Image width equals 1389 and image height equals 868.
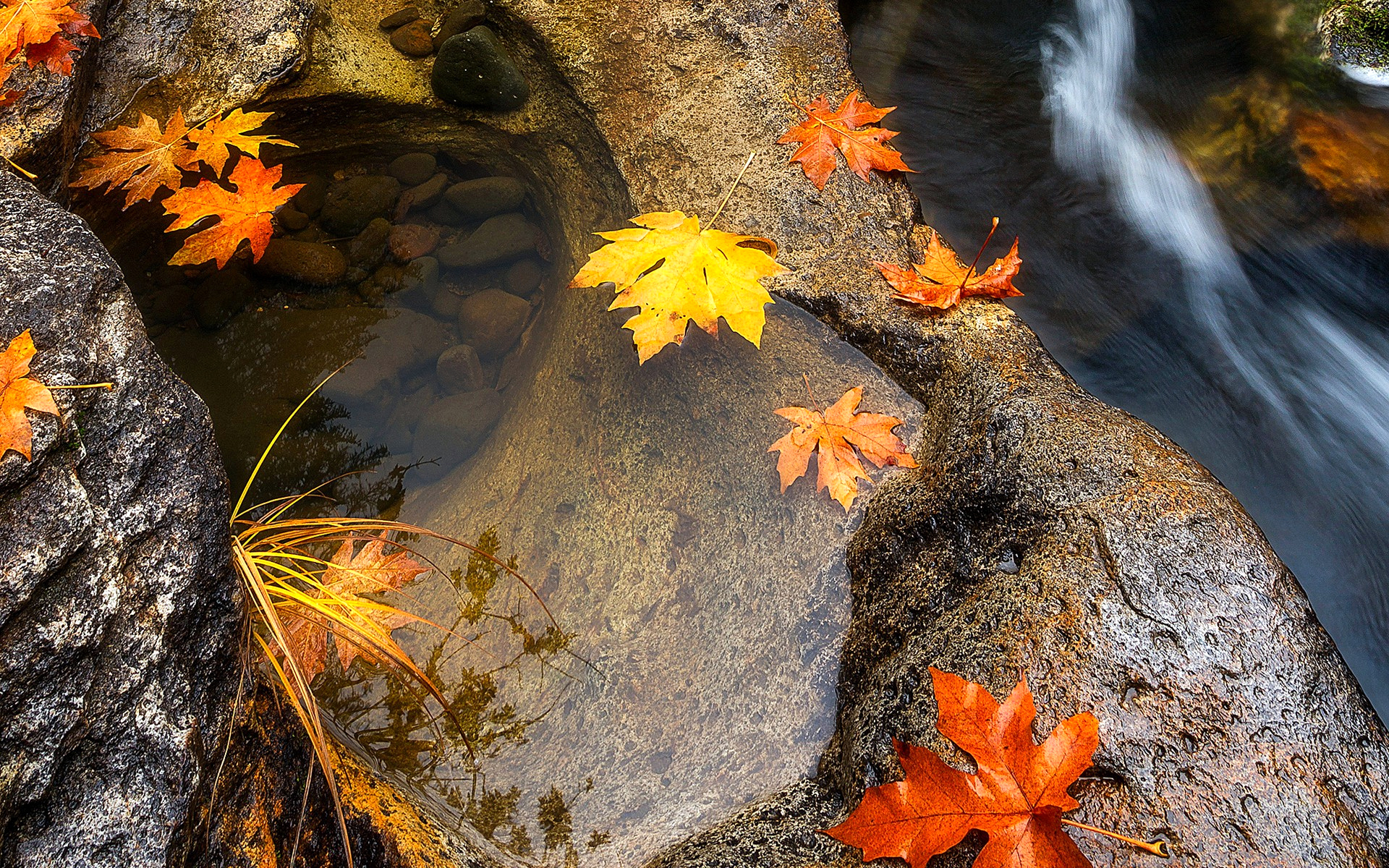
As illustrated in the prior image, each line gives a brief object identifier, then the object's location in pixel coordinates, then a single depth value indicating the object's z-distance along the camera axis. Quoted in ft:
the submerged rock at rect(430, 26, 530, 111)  9.85
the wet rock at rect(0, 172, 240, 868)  4.03
